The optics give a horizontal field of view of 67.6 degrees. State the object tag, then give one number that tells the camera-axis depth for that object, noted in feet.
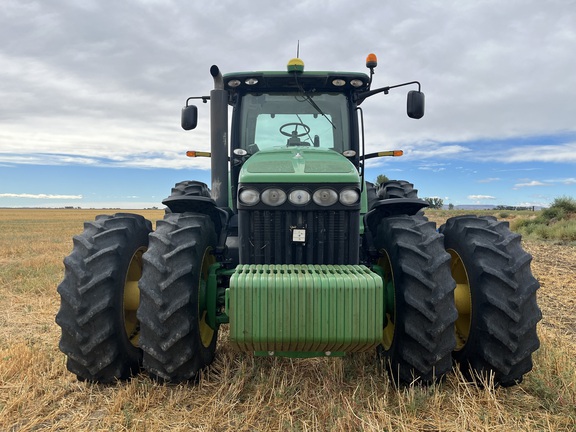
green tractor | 9.55
